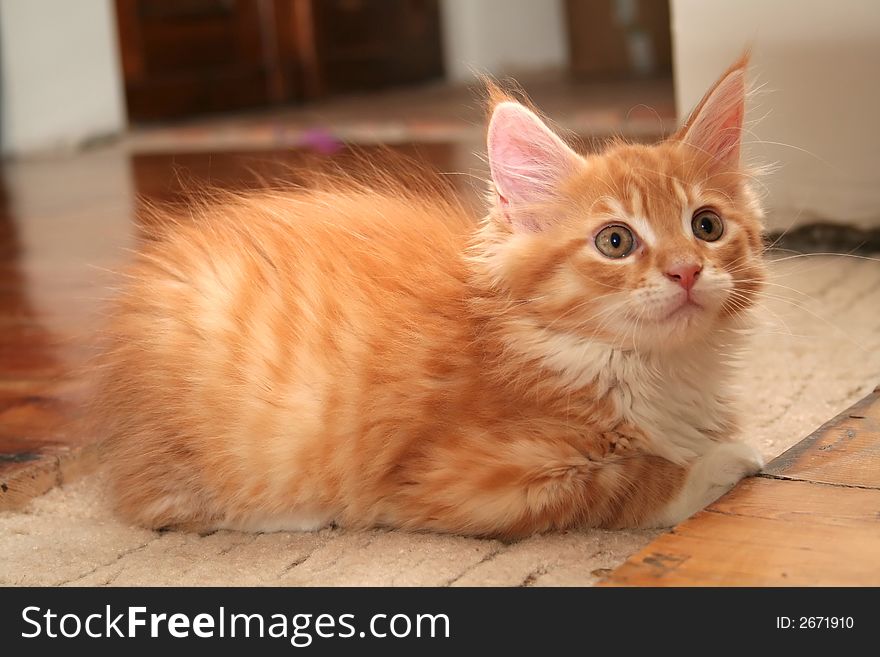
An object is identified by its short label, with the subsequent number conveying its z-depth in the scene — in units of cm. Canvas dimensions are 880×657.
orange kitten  82
